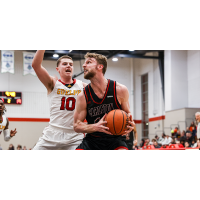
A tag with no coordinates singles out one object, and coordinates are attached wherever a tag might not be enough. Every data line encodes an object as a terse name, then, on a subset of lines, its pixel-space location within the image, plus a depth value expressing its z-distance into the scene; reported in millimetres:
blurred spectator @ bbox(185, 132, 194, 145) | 12243
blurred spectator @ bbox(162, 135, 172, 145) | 13734
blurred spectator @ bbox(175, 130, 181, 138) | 14334
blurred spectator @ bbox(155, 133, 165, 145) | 14824
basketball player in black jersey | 4188
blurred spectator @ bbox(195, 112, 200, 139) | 8562
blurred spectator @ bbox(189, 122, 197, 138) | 12672
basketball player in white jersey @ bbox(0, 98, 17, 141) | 6023
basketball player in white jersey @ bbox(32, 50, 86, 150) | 4570
